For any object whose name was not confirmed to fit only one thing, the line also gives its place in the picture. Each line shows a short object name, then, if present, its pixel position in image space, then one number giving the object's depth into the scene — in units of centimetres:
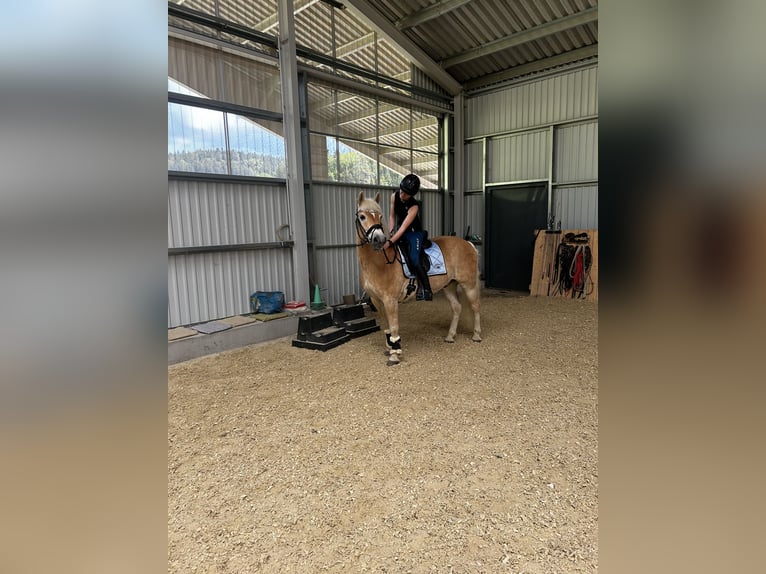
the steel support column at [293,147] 595
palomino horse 416
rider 453
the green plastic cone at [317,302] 638
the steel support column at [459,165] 941
